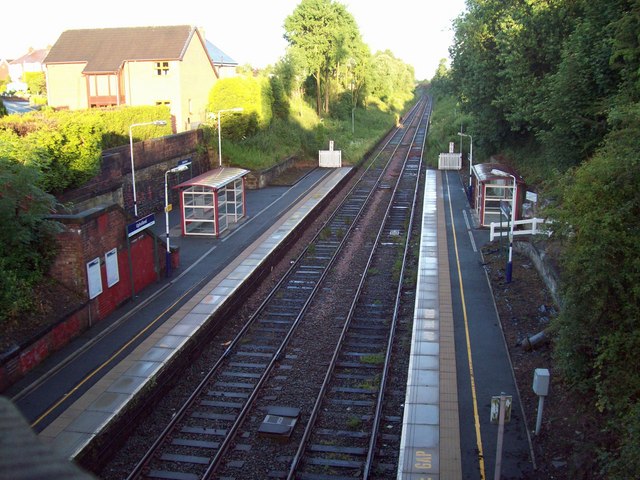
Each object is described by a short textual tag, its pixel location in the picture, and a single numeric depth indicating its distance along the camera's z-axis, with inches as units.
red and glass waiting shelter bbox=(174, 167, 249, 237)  949.2
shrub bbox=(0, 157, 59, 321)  518.0
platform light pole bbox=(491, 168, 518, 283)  708.7
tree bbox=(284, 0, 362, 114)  2159.2
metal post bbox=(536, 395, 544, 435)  405.7
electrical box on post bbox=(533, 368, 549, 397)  393.1
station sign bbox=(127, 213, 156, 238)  661.9
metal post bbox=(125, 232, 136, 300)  670.5
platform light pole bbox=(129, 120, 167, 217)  822.8
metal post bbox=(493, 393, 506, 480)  332.5
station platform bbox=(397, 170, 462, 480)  377.4
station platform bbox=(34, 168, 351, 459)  406.9
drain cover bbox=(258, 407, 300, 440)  419.5
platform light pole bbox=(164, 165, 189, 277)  749.9
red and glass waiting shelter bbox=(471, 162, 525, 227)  975.6
